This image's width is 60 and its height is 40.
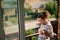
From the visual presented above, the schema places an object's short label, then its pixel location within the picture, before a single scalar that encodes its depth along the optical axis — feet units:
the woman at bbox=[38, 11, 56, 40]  6.81
